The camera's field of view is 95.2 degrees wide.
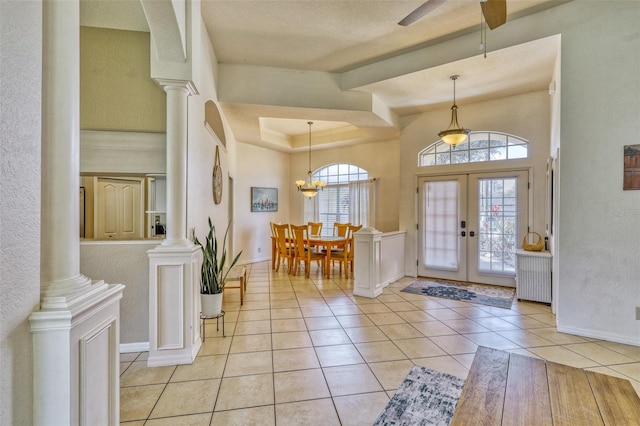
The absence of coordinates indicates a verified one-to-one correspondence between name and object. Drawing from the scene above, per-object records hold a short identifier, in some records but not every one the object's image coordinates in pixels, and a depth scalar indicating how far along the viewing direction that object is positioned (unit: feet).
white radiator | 12.76
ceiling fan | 7.13
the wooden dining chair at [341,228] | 21.71
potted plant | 9.34
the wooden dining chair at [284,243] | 18.69
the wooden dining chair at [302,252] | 18.12
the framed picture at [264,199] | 23.35
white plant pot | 9.32
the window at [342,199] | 22.72
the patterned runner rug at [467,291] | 13.46
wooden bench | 12.67
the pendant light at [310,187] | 20.63
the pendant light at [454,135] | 12.23
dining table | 17.60
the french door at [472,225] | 15.47
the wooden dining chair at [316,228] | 22.85
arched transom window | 15.46
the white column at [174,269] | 7.92
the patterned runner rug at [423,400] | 5.85
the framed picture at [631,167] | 9.00
